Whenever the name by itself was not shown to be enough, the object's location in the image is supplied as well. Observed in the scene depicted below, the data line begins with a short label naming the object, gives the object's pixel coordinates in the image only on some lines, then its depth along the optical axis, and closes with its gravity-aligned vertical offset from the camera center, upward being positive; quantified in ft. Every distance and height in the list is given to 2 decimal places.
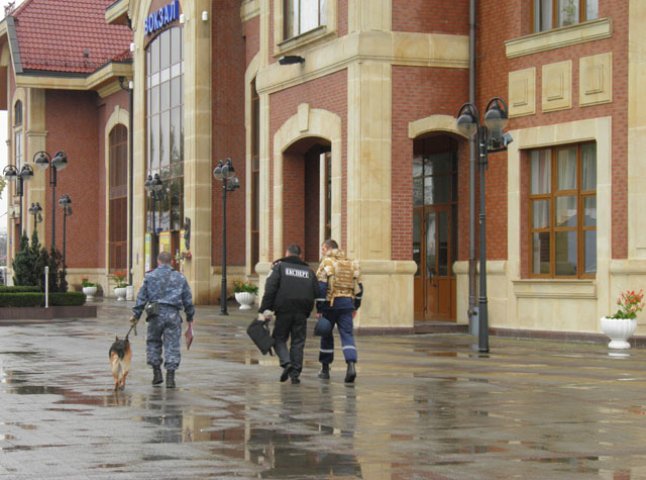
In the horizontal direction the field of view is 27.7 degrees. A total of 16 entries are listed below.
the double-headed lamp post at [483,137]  73.67 +6.08
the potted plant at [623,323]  77.66 -4.73
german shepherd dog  50.98 -4.57
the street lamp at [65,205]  190.07 +5.84
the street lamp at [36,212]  201.87 +5.12
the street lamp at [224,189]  125.59 +5.37
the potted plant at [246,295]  135.33 -5.25
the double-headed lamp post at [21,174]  148.96 +8.67
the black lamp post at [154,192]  154.92 +6.37
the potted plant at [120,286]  181.06 -5.92
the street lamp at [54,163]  130.82 +8.37
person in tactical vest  56.18 -2.05
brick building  83.20 +6.63
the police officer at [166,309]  53.11 -2.64
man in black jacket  54.85 -2.42
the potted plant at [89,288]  195.72 -6.52
